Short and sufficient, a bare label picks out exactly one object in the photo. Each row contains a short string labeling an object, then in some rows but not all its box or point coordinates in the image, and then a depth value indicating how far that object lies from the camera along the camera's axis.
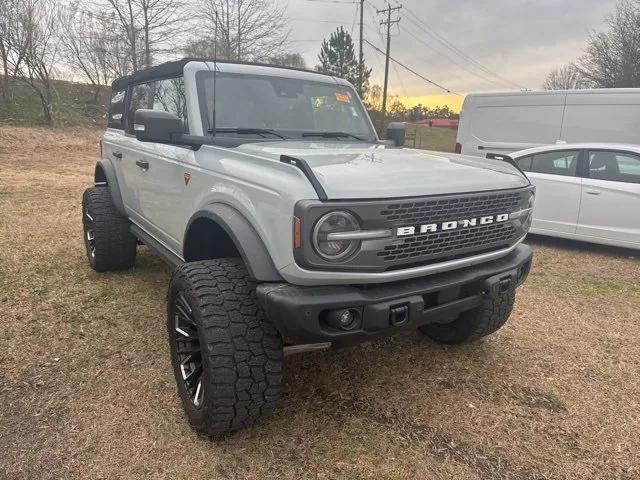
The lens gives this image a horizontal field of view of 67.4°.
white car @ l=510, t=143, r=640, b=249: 5.90
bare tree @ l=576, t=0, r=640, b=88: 26.42
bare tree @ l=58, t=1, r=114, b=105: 22.06
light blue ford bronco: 2.04
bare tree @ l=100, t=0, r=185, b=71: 21.61
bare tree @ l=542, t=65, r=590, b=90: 30.41
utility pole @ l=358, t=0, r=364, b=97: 27.58
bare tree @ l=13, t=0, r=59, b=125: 19.70
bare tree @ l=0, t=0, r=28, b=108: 19.27
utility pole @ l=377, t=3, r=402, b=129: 29.98
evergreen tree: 40.25
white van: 8.19
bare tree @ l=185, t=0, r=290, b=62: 19.86
